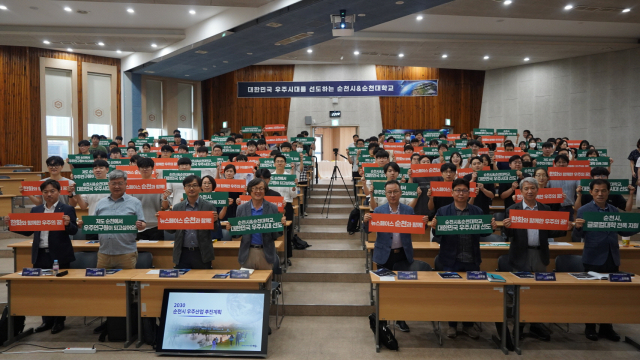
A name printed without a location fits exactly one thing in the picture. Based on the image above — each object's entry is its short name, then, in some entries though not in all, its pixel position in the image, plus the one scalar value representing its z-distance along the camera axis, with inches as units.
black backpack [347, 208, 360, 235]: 256.2
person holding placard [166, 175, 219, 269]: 175.9
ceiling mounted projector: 310.8
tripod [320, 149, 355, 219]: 335.3
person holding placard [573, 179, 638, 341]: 171.0
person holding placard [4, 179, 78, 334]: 172.7
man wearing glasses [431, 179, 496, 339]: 171.9
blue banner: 506.6
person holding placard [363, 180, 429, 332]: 175.5
